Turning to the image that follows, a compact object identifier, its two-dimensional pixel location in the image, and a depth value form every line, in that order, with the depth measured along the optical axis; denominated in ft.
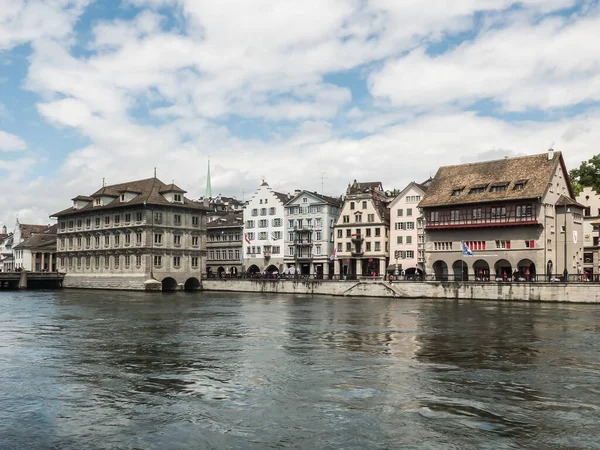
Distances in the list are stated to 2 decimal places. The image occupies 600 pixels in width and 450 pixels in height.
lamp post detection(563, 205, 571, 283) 221.05
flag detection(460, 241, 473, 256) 209.60
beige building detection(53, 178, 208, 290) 287.89
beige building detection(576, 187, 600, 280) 264.62
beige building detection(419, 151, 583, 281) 218.59
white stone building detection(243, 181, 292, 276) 335.06
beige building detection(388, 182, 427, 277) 281.13
